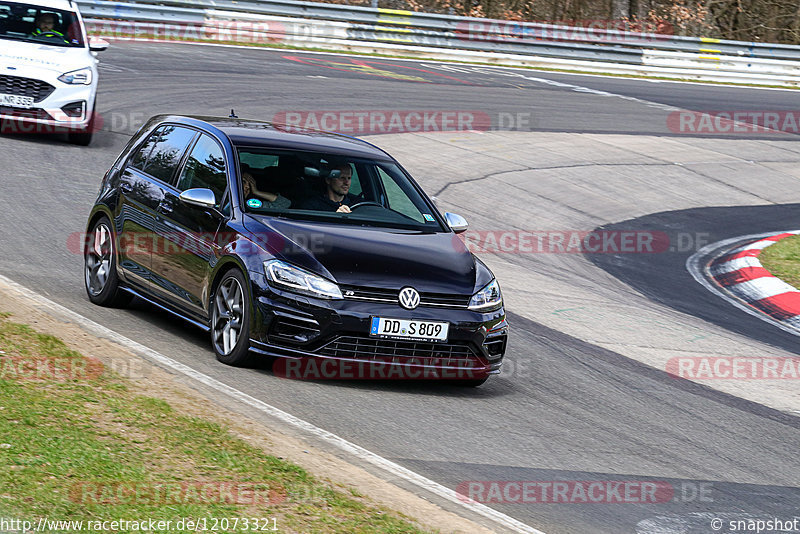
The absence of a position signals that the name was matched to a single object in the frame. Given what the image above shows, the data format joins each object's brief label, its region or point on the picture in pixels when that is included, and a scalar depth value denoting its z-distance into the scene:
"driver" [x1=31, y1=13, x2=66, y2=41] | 33.19
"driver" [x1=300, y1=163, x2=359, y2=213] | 16.22
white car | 31.19
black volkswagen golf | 14.48
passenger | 15.92
